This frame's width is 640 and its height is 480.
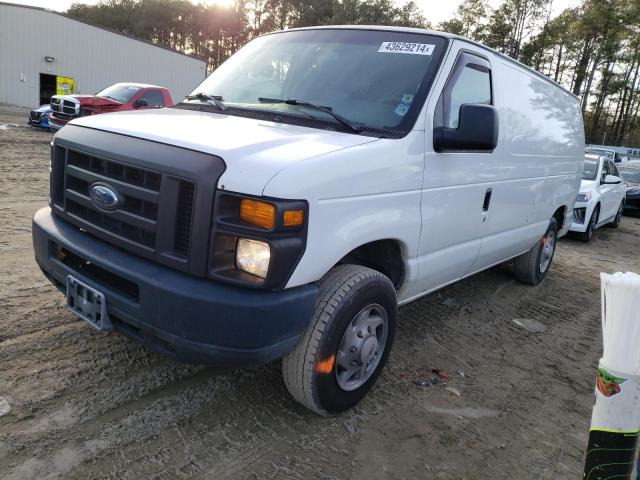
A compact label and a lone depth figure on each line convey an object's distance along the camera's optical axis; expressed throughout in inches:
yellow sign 1185.4
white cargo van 88.8
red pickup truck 514.9
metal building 1125.7
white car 357.7
